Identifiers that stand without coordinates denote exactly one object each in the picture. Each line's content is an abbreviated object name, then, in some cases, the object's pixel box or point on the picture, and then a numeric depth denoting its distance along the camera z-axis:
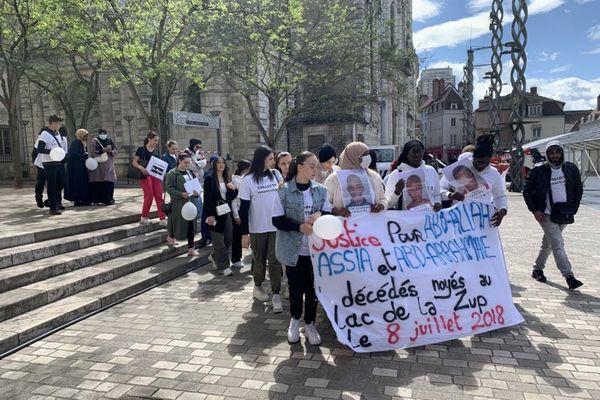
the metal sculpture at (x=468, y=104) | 30.23
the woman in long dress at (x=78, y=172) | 9.98
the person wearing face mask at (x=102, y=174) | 10.05
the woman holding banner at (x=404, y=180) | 5.06
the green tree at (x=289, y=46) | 19.38
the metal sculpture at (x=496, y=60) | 20.62
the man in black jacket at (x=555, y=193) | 6.00
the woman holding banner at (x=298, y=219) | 4.38
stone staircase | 4.95
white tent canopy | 19.01
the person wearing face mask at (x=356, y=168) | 4.64
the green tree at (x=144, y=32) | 13.58
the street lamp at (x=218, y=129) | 17.12
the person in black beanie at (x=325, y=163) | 6.31
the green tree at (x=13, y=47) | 14.85
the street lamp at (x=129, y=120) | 29.04
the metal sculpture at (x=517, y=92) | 18.75
